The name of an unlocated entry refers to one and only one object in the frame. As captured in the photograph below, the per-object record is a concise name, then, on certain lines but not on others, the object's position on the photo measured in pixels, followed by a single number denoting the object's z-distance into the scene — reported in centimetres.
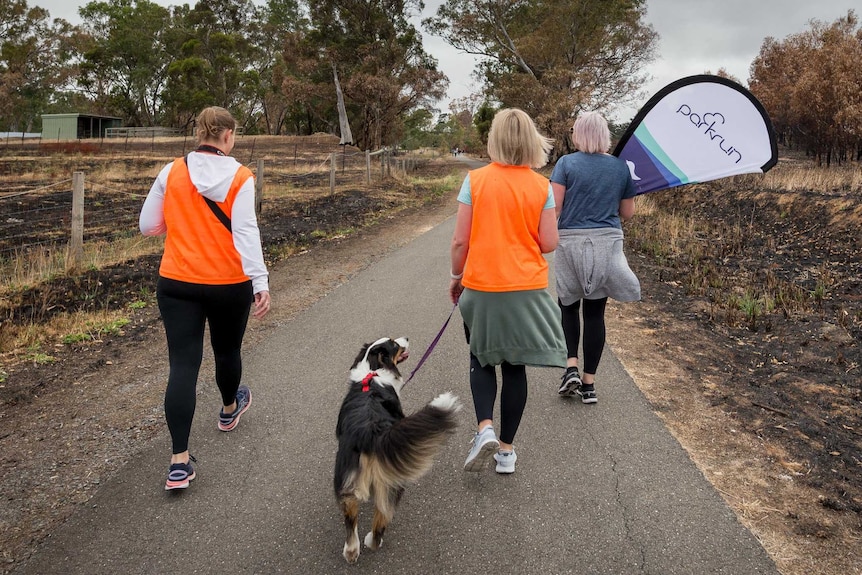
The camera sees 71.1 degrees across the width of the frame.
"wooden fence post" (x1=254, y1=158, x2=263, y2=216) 1453
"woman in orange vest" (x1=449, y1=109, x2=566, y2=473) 310
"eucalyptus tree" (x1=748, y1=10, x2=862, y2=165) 1631
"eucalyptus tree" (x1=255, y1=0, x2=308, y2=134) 5831
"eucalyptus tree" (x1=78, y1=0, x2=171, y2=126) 5772
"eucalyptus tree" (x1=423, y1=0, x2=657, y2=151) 3412
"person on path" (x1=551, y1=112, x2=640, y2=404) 393
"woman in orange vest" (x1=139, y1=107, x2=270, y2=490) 318
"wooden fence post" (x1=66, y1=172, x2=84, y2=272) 848
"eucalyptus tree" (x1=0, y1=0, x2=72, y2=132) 4838
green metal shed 5406
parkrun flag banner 452
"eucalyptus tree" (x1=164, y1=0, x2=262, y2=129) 5469
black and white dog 256
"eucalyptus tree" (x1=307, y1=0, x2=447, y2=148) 3962
